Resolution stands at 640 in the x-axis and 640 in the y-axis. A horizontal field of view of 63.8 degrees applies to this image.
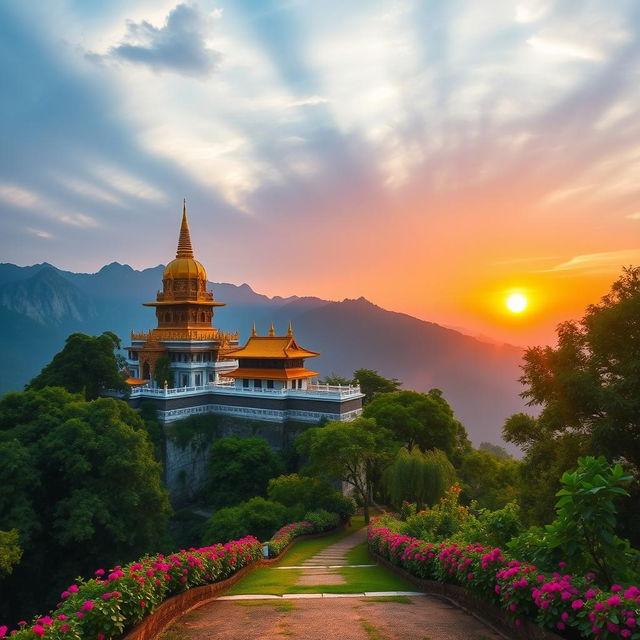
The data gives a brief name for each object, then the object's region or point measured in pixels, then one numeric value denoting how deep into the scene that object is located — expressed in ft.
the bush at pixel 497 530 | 31.65
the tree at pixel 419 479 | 70.33
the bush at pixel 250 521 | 69.77
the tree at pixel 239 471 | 90.94
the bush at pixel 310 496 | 76.23
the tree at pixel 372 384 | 142.72
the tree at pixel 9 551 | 55.11
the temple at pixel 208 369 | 105.19
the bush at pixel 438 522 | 46.06
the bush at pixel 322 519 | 70.08
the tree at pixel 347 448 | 77.51
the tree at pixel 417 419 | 97.25
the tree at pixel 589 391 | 40.68
